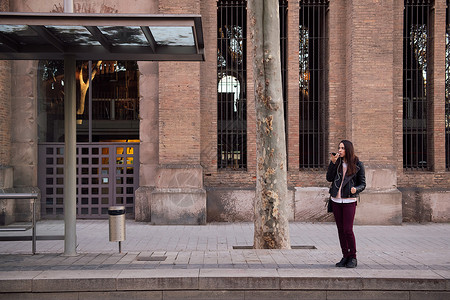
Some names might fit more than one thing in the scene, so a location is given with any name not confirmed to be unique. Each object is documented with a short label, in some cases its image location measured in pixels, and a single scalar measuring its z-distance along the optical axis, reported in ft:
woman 20.93
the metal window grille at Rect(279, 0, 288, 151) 42.96
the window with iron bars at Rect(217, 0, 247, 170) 42.50
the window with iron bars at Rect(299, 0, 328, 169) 42.78
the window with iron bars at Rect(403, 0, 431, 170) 42.65
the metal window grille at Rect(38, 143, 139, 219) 42.80
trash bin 24.81
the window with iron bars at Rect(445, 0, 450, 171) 42.65
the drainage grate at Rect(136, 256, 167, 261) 23.49
